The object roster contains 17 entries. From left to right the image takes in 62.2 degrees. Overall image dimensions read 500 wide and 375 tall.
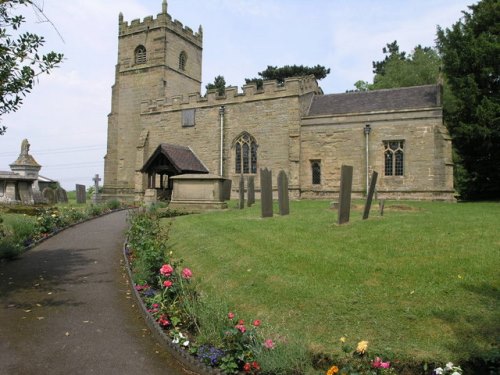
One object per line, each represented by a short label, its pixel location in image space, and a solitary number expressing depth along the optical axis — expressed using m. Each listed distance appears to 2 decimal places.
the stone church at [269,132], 23.08
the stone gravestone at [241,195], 17.58
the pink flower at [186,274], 5.83
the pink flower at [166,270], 6.01
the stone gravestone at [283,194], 12.88
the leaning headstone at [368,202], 11.17
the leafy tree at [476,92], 20.66
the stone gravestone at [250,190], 18.53
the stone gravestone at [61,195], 27.10
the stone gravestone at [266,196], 12.91
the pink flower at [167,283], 5.89
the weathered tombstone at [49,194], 25.59
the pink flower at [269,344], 4.20
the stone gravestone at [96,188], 24.12
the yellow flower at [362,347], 4.08
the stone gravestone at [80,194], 27.09
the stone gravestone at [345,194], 10.43
